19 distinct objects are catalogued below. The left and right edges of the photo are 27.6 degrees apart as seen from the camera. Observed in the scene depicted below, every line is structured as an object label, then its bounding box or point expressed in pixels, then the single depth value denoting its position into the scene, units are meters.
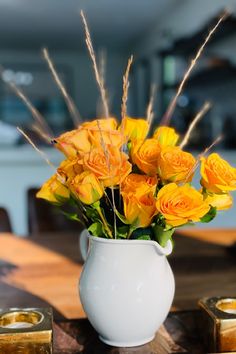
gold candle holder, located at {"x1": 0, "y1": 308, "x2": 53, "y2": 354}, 0.71
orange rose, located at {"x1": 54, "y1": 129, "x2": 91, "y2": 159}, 0.79
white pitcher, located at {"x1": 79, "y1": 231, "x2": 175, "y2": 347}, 0.79
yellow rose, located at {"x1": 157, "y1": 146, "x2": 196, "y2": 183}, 0.74
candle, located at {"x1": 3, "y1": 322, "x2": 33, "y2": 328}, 0.77
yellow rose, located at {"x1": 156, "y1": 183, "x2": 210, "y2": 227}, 0.71
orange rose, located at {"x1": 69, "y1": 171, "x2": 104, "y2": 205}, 0.73
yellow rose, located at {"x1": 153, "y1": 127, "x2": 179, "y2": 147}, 0.83
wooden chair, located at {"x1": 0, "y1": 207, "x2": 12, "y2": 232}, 1.89
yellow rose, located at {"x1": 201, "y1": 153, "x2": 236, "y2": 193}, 0.76
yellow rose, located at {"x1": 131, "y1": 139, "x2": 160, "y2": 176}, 0.77
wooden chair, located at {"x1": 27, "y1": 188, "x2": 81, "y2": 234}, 1.94
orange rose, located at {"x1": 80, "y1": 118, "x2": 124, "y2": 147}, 0.76
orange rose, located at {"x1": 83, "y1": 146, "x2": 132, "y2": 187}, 0.73
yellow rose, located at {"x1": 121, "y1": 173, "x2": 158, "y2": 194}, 0.75
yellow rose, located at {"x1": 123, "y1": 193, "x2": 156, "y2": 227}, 0.74
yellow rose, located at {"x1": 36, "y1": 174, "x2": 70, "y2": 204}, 0.82
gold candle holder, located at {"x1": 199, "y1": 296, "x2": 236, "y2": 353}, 0.77
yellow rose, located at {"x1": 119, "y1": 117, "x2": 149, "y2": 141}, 0.83
